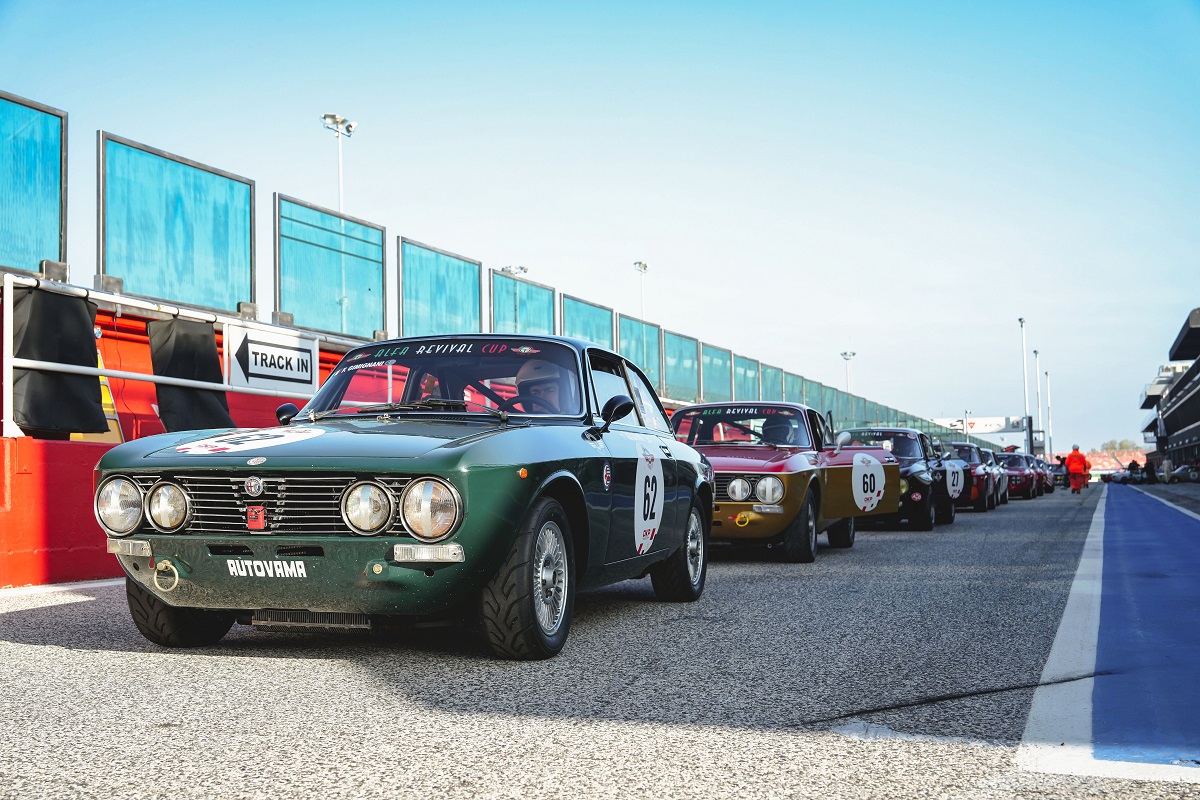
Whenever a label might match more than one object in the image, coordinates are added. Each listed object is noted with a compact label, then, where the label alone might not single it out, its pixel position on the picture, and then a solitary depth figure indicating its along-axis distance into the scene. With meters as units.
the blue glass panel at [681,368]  26.22
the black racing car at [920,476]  16.28
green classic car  4.64
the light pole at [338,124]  44.06
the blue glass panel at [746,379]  31.00
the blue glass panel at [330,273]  13.62
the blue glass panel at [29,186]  9.44
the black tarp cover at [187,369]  10.90
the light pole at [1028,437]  76.17
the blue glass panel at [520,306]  18.25
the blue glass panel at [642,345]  23.89
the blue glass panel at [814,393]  37.31
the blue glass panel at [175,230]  11.00
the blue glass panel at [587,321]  21.11
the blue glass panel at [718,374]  28.70
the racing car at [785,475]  9.94
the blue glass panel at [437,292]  15.90
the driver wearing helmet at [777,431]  11.09
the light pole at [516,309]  18.78
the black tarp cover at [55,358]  8.86
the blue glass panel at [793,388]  35.28
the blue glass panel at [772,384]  33.50
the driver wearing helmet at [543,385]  6.04
